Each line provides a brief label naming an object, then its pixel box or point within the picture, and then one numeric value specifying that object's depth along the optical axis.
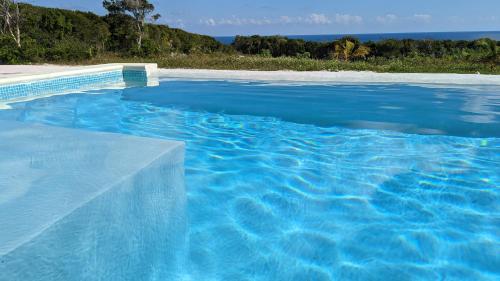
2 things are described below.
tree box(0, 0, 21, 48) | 14.64
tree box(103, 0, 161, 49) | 18.91
